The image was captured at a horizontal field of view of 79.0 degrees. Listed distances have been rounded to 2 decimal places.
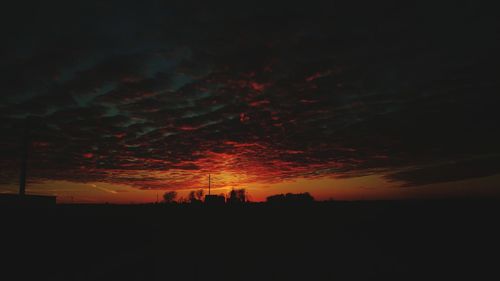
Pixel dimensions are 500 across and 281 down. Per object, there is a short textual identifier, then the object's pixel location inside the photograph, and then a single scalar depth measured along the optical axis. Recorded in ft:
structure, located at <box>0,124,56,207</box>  115.75
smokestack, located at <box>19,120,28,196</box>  115.14
